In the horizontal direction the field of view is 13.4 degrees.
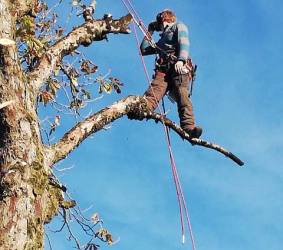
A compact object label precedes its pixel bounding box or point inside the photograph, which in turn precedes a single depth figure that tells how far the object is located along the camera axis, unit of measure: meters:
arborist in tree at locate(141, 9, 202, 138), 12.22
